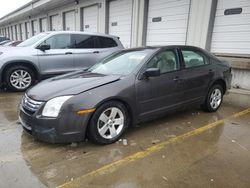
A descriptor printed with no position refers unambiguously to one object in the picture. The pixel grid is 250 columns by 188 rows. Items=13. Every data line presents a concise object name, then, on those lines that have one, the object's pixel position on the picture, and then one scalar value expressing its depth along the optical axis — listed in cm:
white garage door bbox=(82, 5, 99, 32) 1315
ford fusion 311
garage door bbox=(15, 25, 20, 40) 2894
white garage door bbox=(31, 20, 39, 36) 2182
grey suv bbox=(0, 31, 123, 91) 639
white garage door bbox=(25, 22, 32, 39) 2423
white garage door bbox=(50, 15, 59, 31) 1752
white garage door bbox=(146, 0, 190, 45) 845
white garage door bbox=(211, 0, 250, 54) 677
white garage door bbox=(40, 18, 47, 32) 1991
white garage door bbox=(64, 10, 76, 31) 1519
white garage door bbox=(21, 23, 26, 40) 2662
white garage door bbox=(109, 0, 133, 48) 1086
